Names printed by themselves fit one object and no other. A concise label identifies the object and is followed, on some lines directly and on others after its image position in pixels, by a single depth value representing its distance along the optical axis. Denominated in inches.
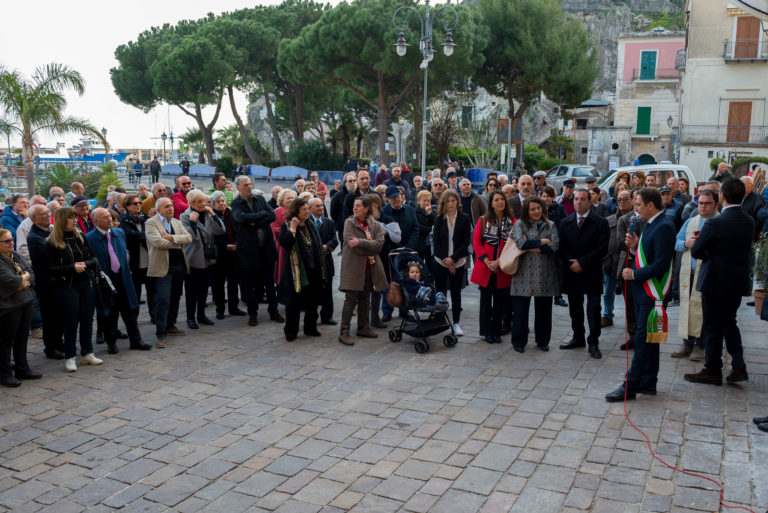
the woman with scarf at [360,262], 309.4
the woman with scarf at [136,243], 325.7
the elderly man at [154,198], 380.5
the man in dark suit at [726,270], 231.8
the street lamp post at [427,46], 828.6
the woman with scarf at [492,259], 304.4
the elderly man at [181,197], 386.3
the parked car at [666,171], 638.5
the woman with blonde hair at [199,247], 334.6
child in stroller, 304.0
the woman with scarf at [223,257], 358.9
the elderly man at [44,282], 269.7
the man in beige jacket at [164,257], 310.2
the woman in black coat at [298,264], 312.3
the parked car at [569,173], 1067.9
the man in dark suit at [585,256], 285.3
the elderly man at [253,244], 351.6
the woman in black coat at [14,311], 251.8
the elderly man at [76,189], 429.5
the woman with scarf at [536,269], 286.8
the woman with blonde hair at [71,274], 265.3
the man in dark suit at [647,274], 222.4
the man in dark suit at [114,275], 291.7
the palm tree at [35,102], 706.8
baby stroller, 302.8
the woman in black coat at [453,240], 322.7
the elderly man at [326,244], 328.2
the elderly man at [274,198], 415.8
